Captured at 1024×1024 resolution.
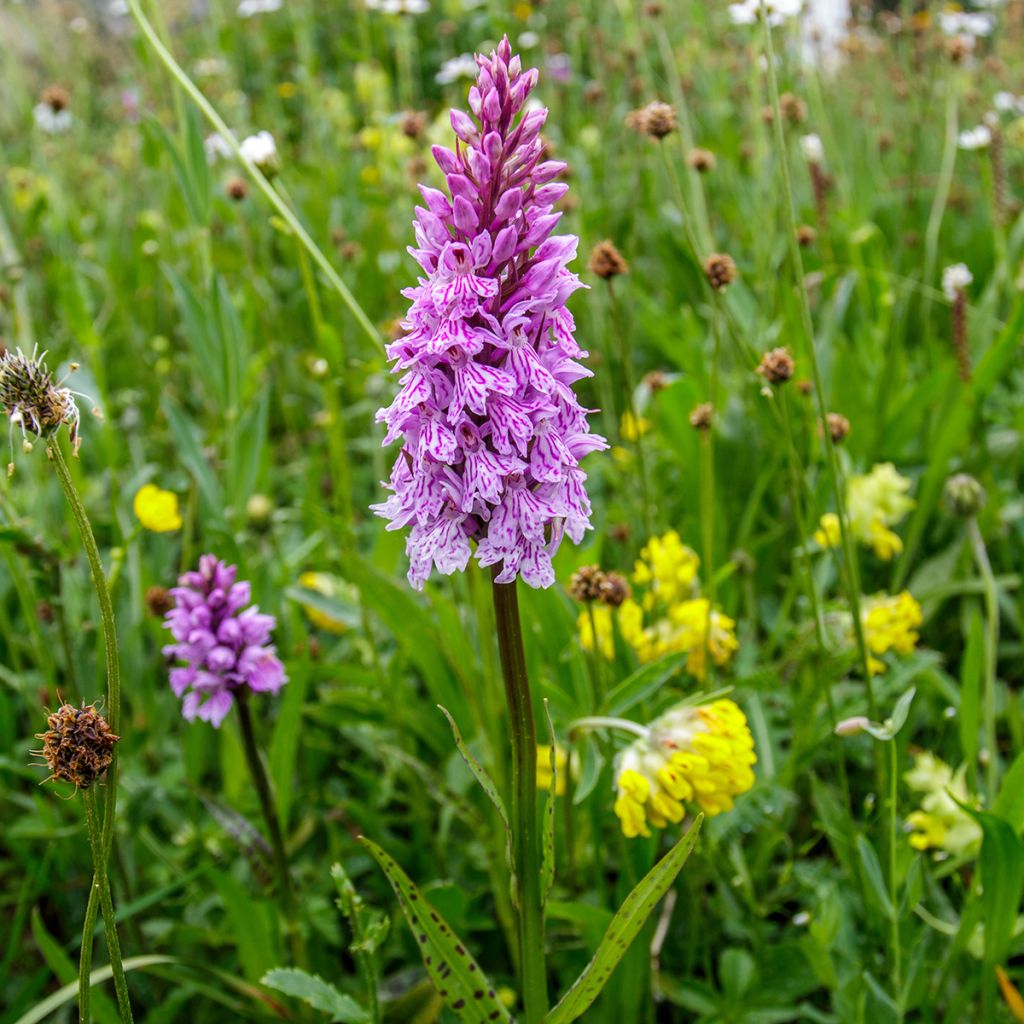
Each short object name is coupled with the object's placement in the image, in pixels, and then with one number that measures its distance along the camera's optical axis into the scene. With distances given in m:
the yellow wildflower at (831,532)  0.46
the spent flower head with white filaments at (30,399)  0.29
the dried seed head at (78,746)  0.29
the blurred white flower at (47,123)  0.98
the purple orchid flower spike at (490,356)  0.29
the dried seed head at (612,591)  0.38
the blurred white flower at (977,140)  0.66
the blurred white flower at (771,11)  0.56
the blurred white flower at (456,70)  0.75
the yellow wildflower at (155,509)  0.47
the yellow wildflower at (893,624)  0.44
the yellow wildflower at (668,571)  0.45
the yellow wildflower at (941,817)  0.40
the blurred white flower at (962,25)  0.92
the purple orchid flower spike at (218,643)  0.39
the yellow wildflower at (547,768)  0.41
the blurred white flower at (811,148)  0.74
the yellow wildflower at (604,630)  0.42
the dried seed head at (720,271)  0.40
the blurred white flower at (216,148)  0.75
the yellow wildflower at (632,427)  0.43
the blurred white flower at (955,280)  0.52
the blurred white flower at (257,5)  0.99
